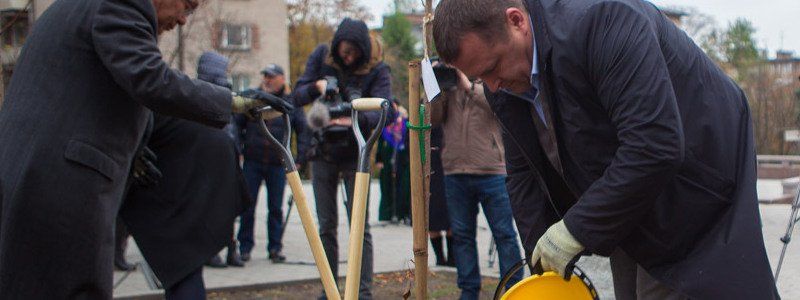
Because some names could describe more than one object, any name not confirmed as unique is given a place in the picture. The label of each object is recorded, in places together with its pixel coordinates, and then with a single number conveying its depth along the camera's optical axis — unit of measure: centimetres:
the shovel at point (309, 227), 373
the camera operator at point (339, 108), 603
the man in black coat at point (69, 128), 338
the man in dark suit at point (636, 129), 241
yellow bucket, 286
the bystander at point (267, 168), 856
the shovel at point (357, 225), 376
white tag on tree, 323
